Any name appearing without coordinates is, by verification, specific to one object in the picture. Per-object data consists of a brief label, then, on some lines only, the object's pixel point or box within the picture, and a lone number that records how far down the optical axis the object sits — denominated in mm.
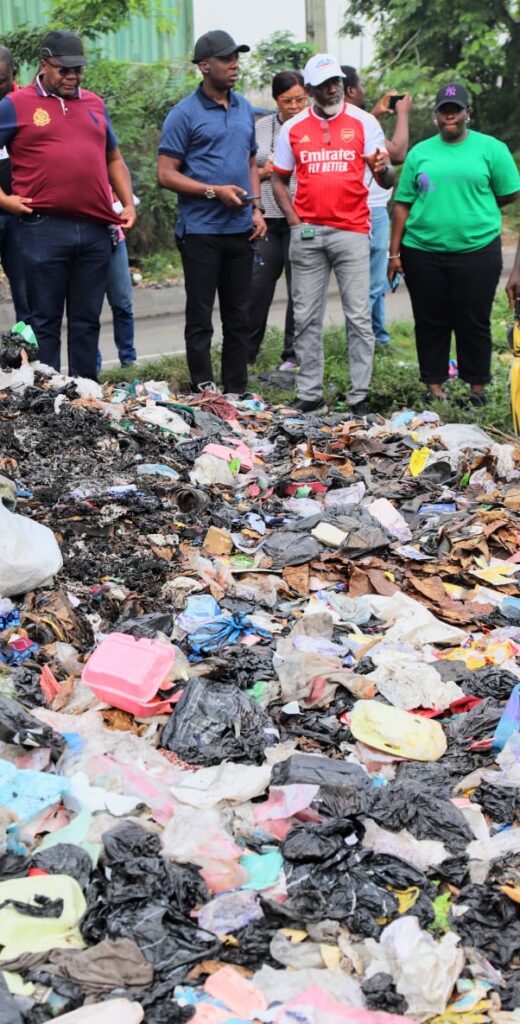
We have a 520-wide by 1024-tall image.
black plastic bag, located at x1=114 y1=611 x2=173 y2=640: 3758
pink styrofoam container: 3346
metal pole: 13555
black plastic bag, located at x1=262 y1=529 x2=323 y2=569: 4531
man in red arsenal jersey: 6500
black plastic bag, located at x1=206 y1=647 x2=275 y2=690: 3559
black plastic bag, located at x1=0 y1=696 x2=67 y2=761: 3049
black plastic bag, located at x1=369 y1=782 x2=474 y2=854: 2801
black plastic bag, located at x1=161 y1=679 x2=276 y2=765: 3174
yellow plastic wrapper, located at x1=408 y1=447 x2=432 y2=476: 5684
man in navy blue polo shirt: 6395
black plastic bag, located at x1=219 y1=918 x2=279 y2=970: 2430
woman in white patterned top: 7535
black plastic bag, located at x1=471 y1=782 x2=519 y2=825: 2893
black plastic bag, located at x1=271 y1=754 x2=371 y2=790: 2914
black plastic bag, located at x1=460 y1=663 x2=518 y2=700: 3465
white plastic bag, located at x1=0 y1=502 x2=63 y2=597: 3916
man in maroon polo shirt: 5832
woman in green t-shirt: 6559
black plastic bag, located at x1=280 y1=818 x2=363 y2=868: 2666
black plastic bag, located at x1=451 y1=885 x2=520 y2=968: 2455
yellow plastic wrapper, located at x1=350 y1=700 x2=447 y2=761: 3180
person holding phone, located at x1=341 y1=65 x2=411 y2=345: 7480
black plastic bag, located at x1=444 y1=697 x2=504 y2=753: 3244
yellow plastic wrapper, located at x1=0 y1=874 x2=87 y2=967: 2416
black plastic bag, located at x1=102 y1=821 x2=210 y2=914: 2543
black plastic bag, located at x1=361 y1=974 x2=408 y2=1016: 2303
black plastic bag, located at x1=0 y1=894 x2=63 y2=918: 2469
